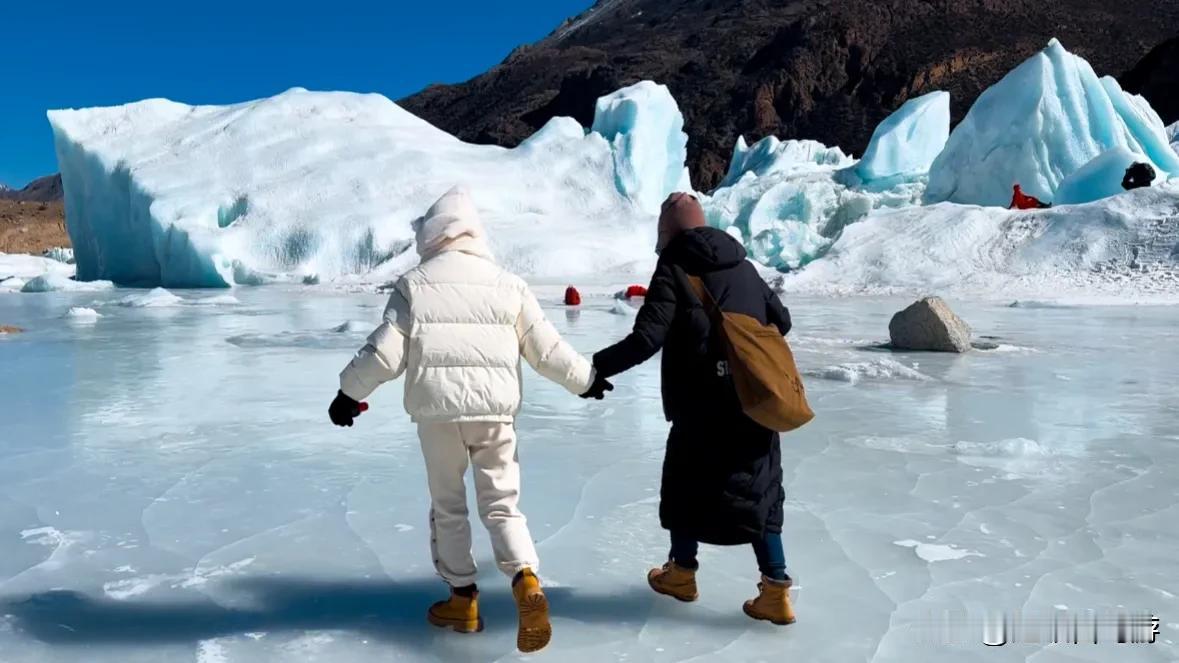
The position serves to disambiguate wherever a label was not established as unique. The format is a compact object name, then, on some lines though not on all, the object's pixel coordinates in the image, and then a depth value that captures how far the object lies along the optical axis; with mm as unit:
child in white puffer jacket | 2131
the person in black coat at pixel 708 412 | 2172
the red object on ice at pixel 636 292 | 14294
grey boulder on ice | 7465
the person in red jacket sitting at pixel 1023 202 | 17391
